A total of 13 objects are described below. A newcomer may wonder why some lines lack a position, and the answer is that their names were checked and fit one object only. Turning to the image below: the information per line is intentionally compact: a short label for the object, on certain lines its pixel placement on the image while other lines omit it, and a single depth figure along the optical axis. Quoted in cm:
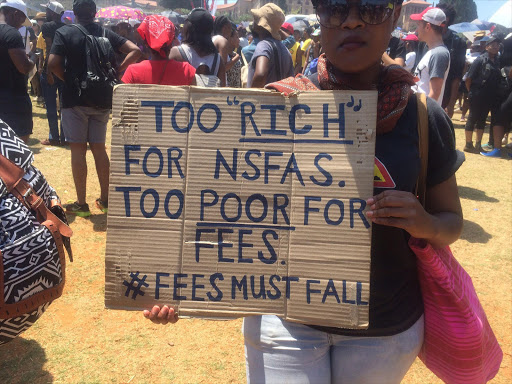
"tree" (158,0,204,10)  7431
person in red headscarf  407
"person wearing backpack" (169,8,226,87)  475
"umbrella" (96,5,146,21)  1047
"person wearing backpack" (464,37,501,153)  863
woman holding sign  148
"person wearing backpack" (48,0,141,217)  454
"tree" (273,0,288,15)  7525
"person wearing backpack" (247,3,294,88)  459
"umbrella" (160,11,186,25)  2353
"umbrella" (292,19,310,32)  1648
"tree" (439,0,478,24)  6519
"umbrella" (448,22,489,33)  2489
